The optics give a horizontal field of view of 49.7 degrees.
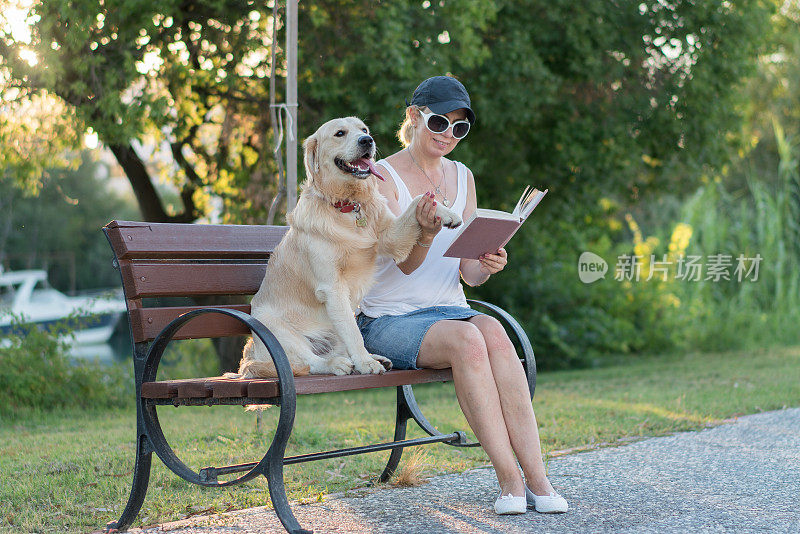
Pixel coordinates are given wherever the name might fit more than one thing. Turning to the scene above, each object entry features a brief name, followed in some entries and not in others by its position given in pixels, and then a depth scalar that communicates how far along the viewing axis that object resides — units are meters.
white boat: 7.55
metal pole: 5.68
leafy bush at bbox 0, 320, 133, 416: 7.11
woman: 3.14
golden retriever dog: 3.25
